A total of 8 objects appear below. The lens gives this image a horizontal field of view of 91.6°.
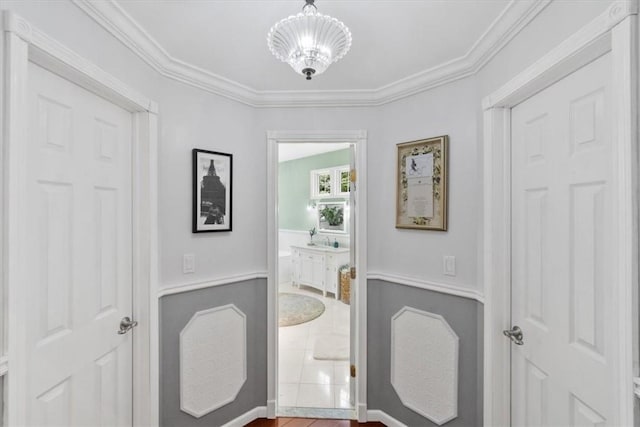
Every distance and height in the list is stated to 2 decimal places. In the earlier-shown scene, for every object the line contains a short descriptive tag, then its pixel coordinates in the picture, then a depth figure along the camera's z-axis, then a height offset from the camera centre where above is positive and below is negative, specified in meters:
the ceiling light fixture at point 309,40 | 1.13 +0.66
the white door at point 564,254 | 1.06 -0.16
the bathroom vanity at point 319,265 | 5.25 -0.93
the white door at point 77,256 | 1.17 -0.19
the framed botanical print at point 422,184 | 1.94 +0.19
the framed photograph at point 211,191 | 1.98 +0.15
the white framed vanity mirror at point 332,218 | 5.63 -0.08
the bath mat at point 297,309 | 4.37 -1.47
